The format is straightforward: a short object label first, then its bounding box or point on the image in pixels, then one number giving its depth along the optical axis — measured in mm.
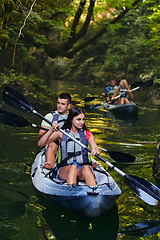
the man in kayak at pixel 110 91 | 12270
